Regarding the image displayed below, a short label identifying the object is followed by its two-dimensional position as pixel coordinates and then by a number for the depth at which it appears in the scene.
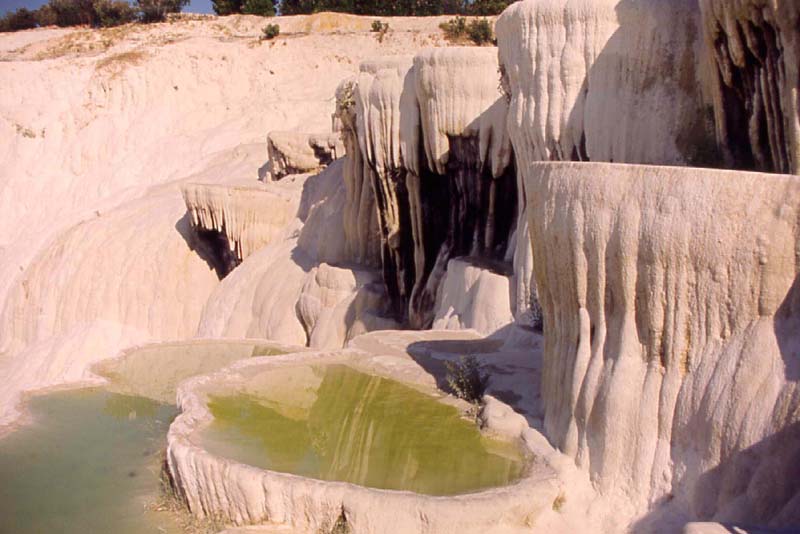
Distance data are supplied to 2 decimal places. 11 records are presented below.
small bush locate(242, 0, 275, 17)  35.03
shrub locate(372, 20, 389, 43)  28.26
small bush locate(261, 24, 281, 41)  28.20
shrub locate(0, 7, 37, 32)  39.00
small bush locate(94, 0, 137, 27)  35.72
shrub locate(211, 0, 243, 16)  36.97
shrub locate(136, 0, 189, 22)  34.81
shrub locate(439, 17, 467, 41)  27.27
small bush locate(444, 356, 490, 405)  8.14
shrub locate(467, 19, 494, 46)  26.89
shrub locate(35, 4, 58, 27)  38.06
